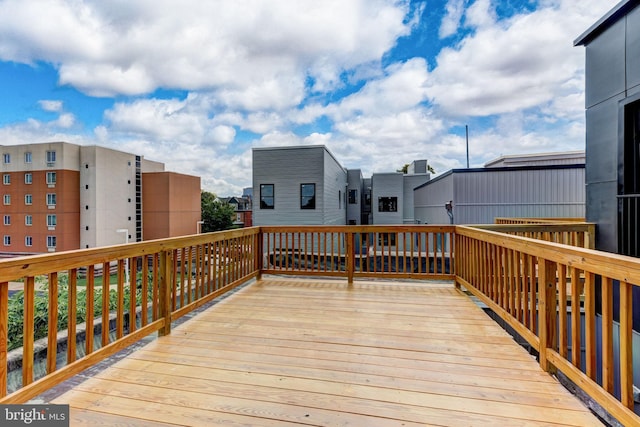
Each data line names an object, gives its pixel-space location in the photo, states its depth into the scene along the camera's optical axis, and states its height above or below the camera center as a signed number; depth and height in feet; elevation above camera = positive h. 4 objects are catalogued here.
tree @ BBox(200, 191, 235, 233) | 107.86 +0.25
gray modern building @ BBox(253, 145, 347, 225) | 41.45 +4.23
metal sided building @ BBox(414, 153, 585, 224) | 31.42 +2.37
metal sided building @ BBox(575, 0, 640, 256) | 12.16 +3.89
